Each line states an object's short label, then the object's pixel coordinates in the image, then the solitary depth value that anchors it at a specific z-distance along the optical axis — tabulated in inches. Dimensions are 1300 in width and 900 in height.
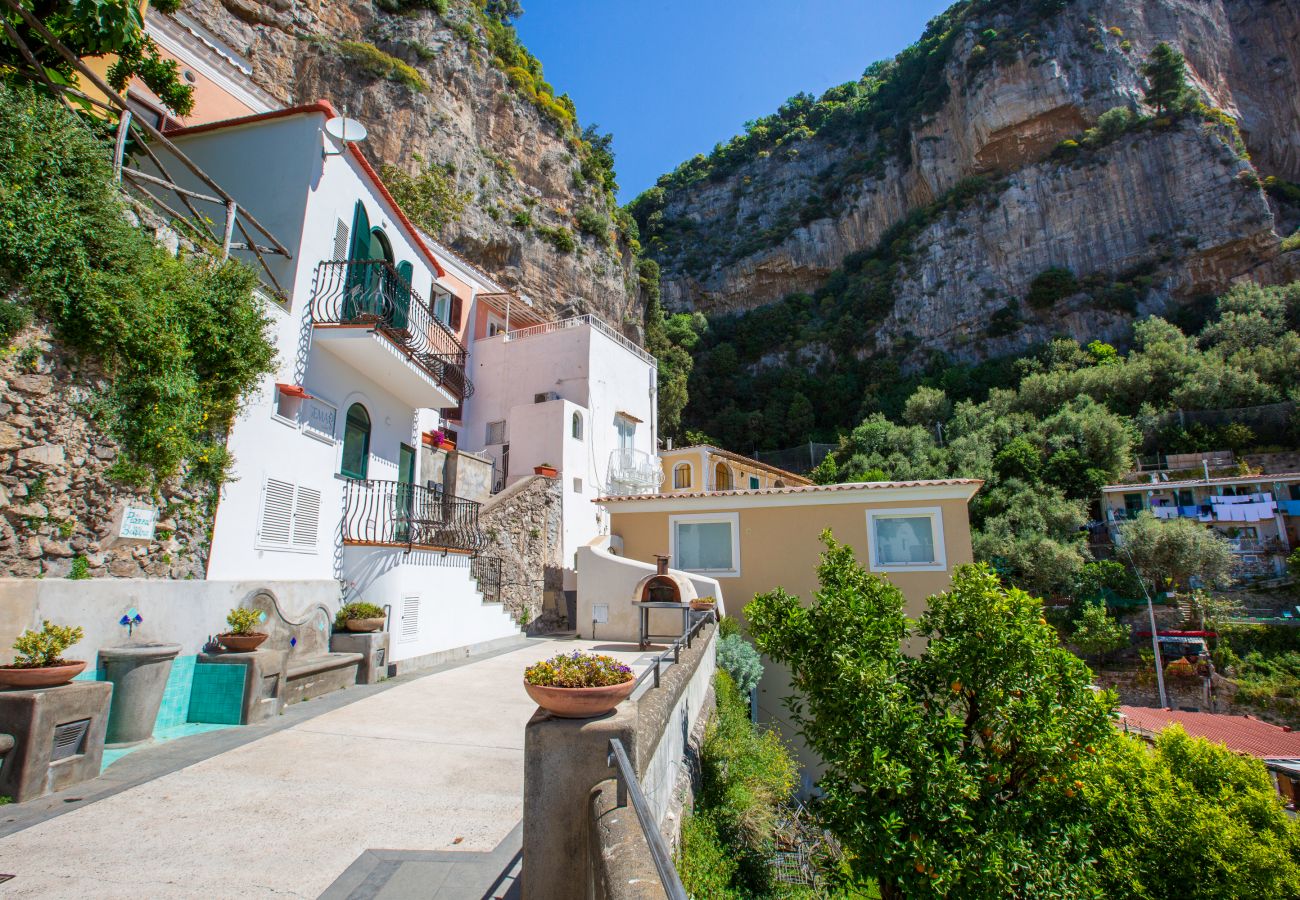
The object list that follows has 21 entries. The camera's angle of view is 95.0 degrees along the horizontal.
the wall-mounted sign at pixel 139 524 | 221.3
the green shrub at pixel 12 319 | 183.8
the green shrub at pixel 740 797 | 224.4
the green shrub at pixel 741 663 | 415.2
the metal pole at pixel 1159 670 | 989.8
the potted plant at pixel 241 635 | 240.5
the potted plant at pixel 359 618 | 323.6
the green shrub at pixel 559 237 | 1294.3
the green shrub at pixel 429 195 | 984.3
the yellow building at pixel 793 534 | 502.9
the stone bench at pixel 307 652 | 272.2
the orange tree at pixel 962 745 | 221.8
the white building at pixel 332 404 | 303.6
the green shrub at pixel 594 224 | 1418.6
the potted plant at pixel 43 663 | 156.9
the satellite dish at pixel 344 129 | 347.9
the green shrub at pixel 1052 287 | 2160.4
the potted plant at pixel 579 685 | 121.7
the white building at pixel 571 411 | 765.3
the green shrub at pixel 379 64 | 1055.0
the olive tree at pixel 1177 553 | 1148.5
